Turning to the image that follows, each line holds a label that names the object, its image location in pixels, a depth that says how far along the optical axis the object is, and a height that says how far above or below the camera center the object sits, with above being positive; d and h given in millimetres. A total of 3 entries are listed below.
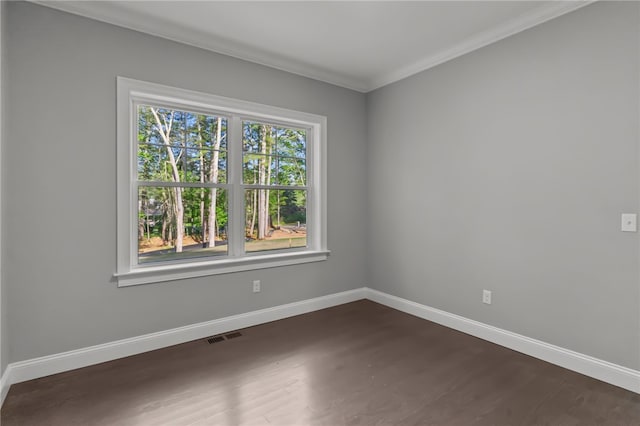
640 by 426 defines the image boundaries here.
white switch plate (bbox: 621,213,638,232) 2148 -83
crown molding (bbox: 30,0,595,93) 2416 +1522
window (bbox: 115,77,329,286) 2756 +249
